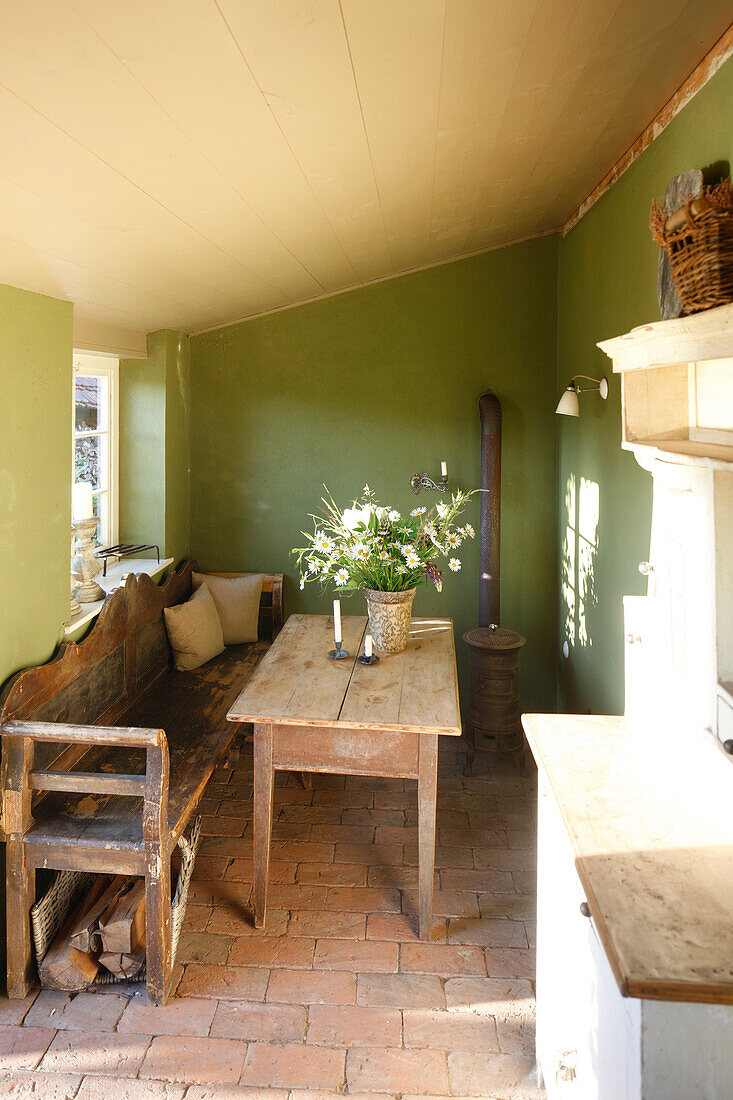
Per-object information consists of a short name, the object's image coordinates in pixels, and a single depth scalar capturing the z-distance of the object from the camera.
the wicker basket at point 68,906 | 2.90
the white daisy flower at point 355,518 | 3.80
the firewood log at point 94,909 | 2.91
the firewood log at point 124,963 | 2.92
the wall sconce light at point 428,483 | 5.42
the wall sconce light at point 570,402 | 4.25
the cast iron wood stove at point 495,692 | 4.83
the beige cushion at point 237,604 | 5.29
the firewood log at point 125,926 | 2.89
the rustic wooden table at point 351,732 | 3.12
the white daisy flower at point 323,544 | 3.80
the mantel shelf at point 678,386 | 1.88
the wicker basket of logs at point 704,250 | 1.89
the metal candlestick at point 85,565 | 4.08
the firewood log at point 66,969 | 2.87
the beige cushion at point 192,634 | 4.73
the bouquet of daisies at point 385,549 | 3.76
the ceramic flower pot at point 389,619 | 3.83
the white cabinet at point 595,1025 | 1.43
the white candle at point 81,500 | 4.27
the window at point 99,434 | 4.62
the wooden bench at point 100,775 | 2.81
